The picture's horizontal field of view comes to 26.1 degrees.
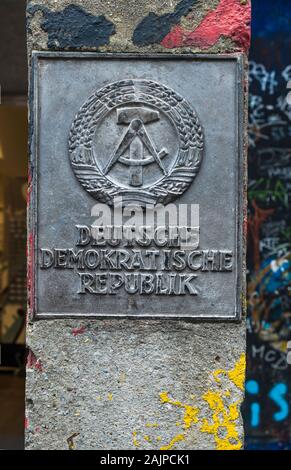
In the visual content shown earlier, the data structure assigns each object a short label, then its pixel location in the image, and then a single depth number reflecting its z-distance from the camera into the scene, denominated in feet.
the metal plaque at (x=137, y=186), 7.33
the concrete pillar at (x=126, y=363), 7.38
